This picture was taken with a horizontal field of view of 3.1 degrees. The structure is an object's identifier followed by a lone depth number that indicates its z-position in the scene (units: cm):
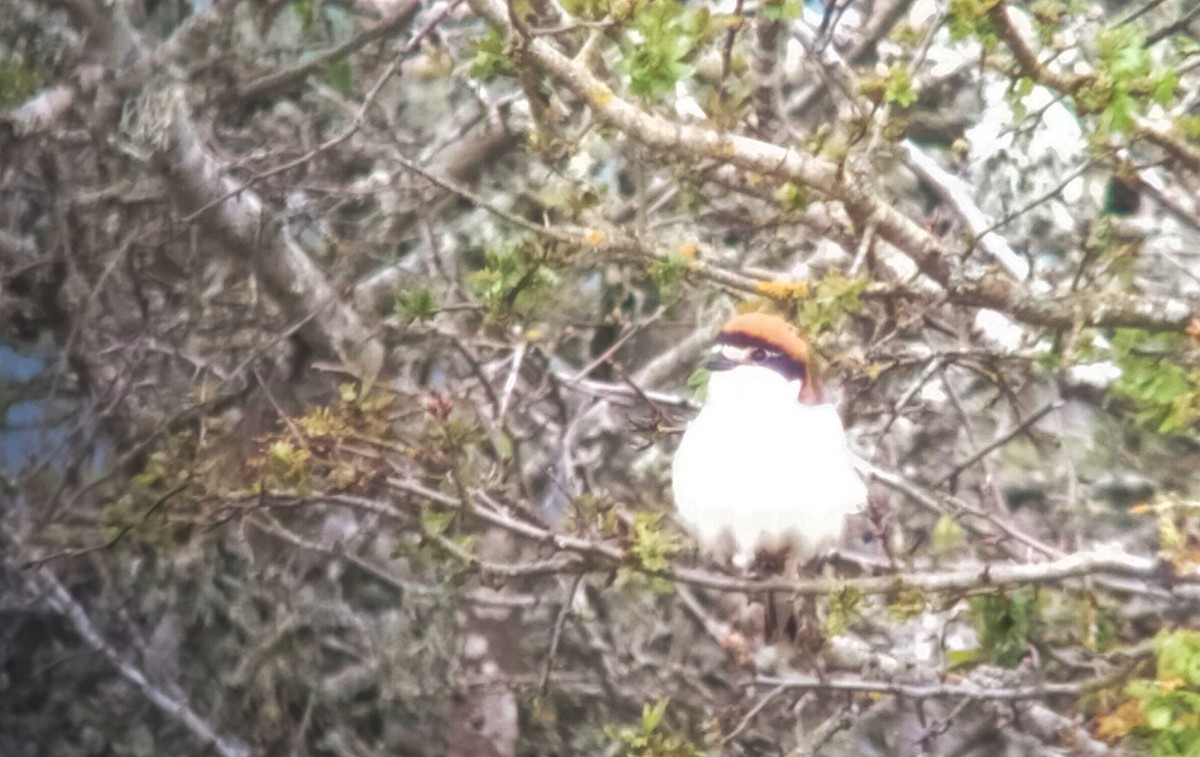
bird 875
